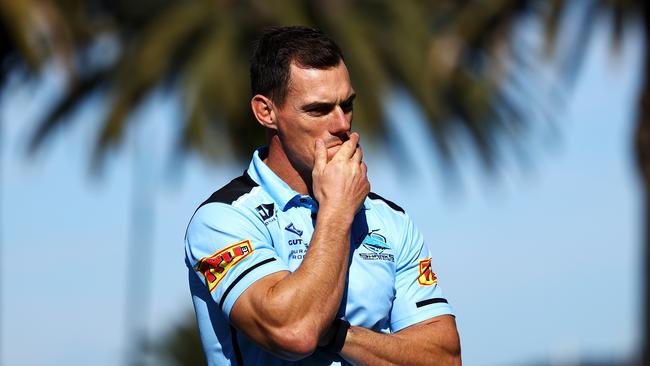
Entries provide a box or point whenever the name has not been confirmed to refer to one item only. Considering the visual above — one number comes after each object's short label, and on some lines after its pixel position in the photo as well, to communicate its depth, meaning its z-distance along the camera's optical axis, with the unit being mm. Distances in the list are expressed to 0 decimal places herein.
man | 5688
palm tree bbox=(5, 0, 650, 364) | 30609
